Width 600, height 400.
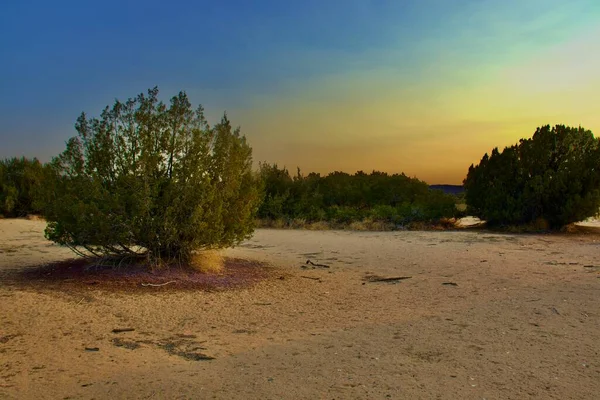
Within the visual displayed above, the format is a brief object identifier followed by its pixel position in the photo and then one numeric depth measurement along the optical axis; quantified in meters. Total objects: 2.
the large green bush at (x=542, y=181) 17.86
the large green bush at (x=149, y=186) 8.20
